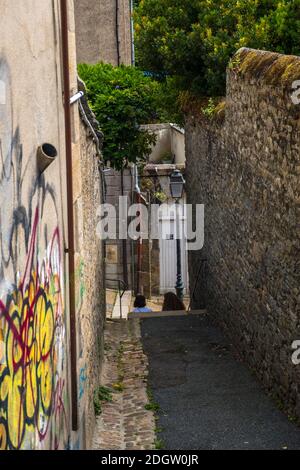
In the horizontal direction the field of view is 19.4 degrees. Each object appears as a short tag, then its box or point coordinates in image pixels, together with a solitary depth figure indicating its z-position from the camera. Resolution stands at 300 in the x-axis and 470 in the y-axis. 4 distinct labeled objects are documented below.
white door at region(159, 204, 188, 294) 23.78
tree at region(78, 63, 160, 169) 19.34
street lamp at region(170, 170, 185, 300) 16.31
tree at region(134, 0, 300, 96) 13.78
